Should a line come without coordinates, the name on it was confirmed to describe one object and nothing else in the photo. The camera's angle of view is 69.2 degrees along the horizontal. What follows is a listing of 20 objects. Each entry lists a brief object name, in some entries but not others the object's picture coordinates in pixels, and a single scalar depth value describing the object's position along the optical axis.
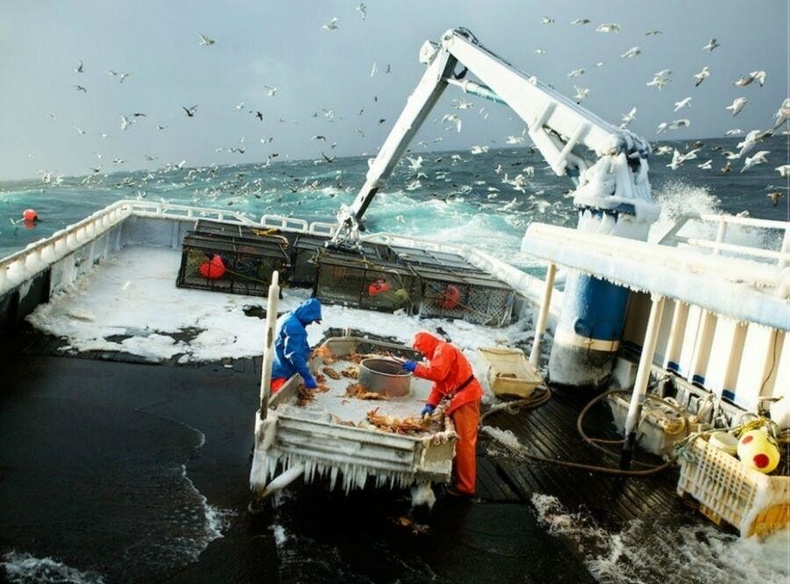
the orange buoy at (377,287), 14.26
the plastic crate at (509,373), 9.77
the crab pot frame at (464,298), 14.37
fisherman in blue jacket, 6.79
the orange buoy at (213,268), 14.33
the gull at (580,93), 13.11
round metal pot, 7.17
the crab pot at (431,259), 16.26
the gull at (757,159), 11.33
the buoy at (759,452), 6.18
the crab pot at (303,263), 16.02
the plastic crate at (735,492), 6.18
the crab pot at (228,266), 14.12
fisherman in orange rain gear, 6.36
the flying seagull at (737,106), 9.95
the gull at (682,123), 11.77
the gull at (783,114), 8.51
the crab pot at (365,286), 14.22
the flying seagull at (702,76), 11.22
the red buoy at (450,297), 14.45
